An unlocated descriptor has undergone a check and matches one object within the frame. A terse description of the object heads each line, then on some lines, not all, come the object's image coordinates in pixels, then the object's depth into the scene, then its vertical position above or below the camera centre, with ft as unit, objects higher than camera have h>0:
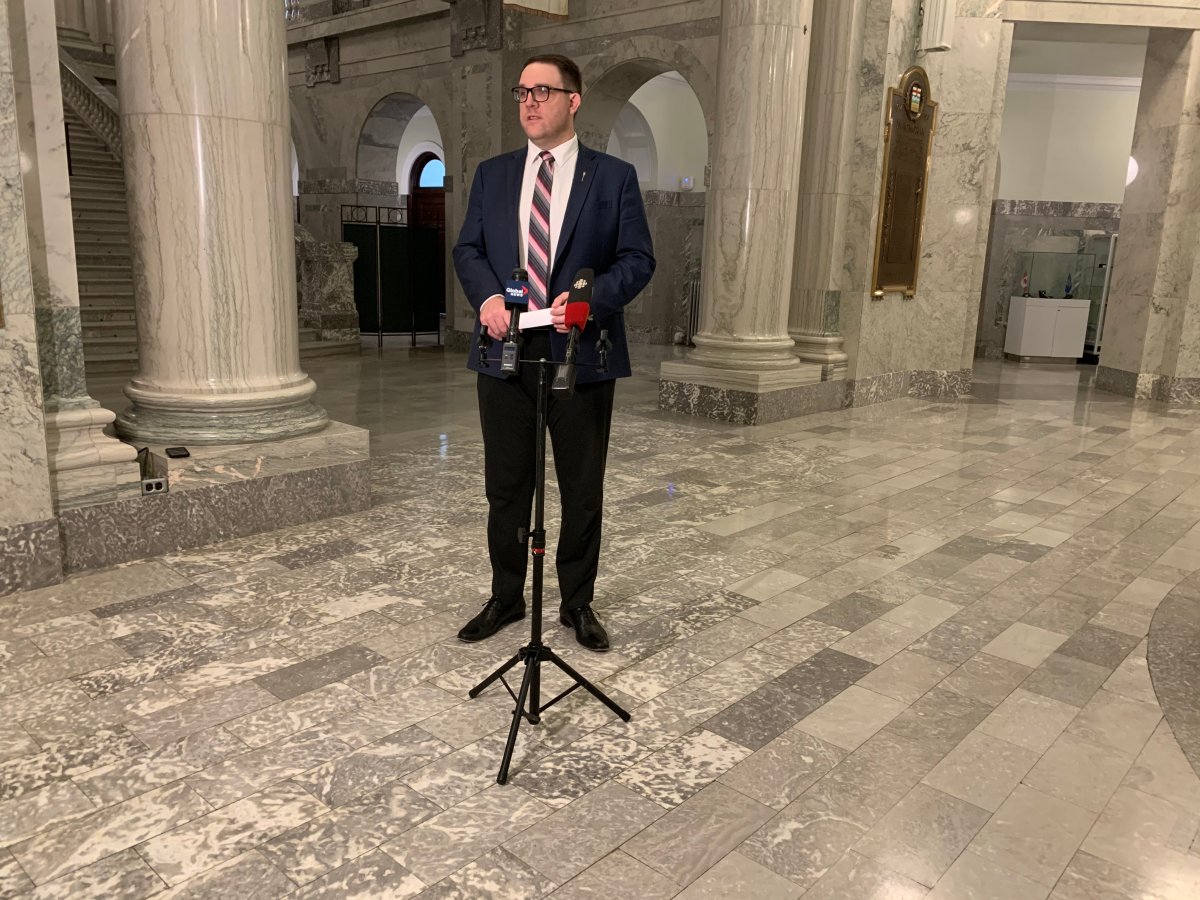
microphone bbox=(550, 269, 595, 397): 8.56 -0.63
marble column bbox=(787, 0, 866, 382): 29.45 +1.95
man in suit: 10.19 -0.18
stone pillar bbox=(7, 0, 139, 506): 12.76 -0.77
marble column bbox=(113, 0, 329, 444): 14.47 +0.35
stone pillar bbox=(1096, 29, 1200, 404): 33.88 +1.13
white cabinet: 47.16 -2.99
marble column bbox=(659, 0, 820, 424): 25.96 +0.79
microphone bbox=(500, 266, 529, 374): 8.63 -0.63
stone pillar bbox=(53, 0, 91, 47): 46.57 +10.15
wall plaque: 31.01 +2.51
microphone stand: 9.02 -3.99
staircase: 32.17 -0.82
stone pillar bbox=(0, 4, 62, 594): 11.96 -2.33
